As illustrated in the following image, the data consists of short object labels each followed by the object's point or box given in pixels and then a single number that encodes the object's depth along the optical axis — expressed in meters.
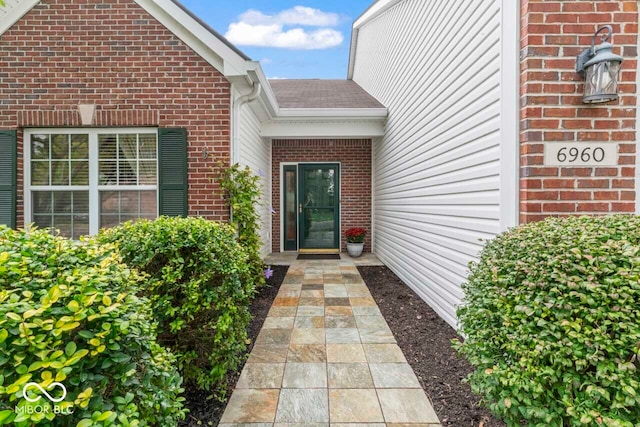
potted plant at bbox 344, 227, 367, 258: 7.16
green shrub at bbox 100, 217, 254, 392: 2.00
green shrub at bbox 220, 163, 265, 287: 4.27
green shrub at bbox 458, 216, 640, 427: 1.18
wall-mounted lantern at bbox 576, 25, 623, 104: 2.01
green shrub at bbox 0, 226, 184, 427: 0.86
